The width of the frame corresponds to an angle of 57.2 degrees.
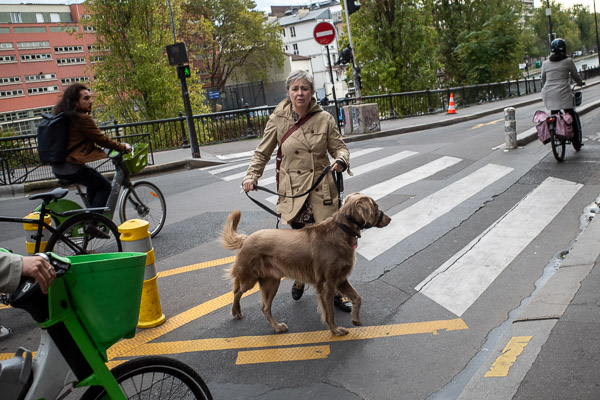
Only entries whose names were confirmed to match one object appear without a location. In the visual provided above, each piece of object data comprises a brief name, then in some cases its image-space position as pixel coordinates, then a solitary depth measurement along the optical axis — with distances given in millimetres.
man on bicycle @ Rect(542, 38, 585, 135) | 10469
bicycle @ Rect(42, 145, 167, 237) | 6955
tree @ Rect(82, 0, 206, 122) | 27766
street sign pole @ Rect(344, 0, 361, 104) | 20506
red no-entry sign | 17847
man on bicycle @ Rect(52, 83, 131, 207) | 6422
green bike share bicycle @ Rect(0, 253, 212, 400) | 2184
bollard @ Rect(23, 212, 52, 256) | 5869
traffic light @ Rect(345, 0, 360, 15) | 18000
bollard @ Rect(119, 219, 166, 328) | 4844
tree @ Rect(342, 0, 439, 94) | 32125
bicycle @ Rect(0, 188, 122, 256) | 5930
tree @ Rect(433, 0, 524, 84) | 37562
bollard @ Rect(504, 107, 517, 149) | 12219
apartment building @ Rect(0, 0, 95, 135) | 61694
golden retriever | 4277
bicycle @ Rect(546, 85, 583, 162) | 10156
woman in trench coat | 4699
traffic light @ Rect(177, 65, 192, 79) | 15502
